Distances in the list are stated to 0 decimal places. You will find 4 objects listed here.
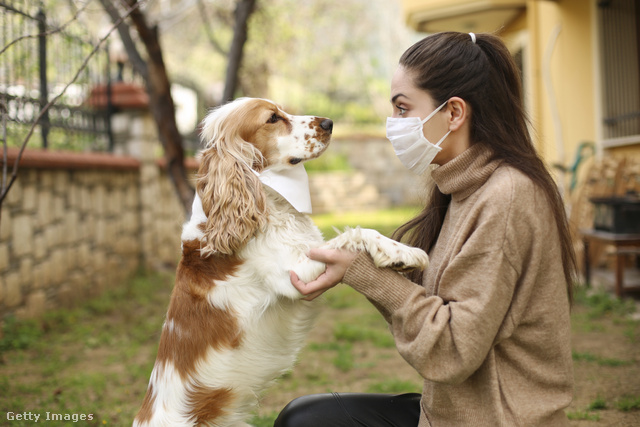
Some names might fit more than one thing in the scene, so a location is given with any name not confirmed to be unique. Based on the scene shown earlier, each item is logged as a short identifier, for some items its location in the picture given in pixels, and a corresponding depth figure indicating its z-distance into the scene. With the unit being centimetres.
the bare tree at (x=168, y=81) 493
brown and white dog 213
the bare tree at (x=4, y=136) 274
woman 165
